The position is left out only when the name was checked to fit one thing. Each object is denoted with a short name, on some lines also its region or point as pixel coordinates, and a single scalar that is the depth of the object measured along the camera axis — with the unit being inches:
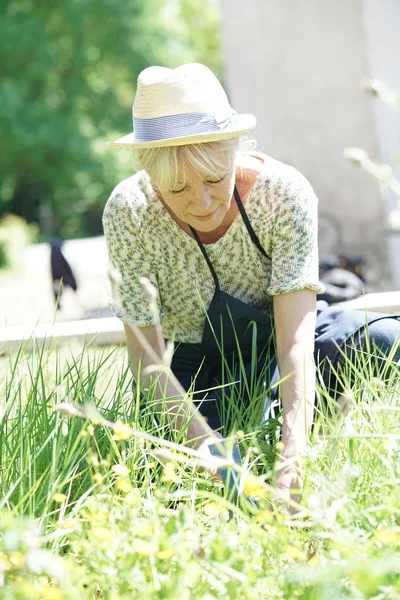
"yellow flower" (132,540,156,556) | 74.5
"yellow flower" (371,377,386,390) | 94.8
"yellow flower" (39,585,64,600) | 74.3
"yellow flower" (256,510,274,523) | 77.0
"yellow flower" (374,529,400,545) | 73.3
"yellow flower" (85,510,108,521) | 77.3
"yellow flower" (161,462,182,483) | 83.3
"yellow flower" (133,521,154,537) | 74.7
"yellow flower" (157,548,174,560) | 75.9
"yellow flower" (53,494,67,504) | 82.2
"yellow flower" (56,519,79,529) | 80.2
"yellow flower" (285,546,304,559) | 75.6
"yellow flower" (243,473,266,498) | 77.0
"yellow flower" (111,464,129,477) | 79.9
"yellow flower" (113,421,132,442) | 78.0
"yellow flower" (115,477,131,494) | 80.9
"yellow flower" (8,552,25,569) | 74.2
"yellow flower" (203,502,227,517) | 78.5
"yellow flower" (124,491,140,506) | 80.6
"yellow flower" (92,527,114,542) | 73.9
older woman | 97.8
